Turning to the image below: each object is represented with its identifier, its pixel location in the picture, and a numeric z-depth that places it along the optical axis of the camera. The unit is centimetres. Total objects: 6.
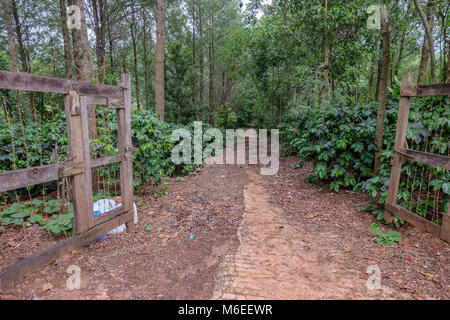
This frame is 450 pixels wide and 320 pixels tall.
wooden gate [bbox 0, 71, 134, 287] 219
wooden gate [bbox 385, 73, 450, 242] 291
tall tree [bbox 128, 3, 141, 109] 1567
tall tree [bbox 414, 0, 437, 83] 397
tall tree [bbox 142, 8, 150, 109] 1647
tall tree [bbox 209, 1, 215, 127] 1719
